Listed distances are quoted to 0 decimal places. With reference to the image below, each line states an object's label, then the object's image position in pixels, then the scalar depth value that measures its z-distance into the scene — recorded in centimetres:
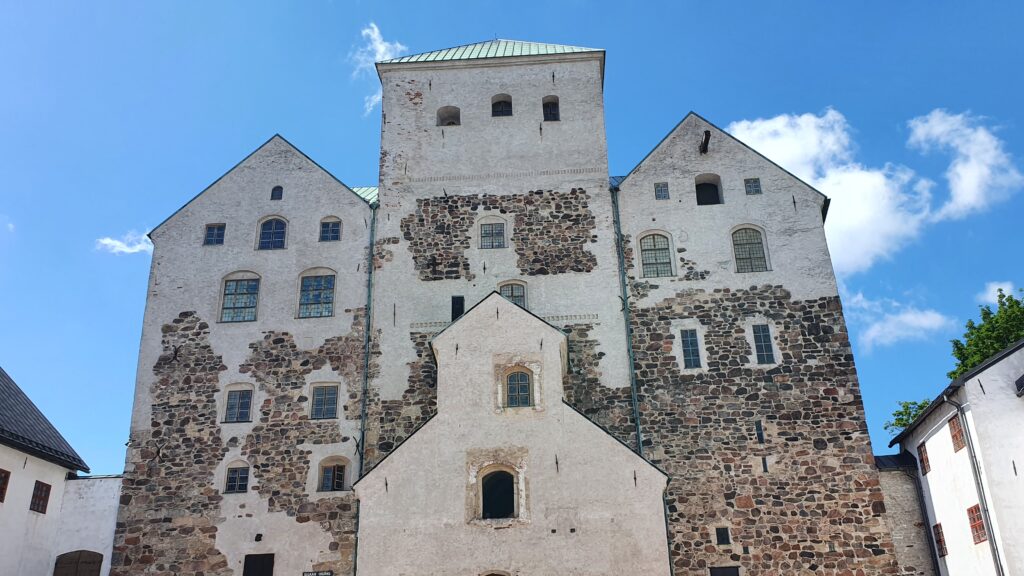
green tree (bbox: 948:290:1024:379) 3022
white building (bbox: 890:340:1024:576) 1997
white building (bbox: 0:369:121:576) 2302
